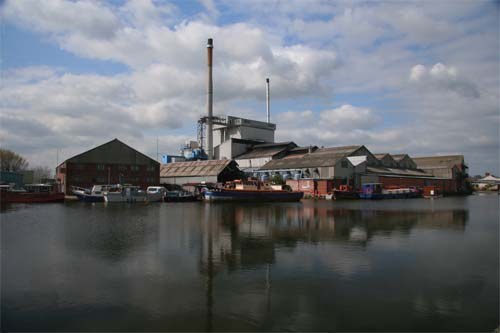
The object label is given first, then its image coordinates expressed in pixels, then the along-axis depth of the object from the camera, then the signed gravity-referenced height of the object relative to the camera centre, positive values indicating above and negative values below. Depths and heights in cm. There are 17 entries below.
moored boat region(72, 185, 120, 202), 4277 -118
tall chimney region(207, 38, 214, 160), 6688 +1474
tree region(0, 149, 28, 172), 7640 +441
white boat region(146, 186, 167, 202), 4534 -125
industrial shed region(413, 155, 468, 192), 8094 +320
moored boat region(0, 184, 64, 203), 4175 -137
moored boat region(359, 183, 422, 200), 5328 -128
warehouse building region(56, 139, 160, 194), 5138 +208
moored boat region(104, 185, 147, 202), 4272 -129
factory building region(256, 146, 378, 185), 5744 +308
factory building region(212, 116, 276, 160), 7469 +966
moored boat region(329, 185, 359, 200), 5306 -146
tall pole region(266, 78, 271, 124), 8344 +1637
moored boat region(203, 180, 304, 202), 4584 -116
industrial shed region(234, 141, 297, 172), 6948 +511
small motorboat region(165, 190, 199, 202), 4656 -163
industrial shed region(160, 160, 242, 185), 5844 +176
